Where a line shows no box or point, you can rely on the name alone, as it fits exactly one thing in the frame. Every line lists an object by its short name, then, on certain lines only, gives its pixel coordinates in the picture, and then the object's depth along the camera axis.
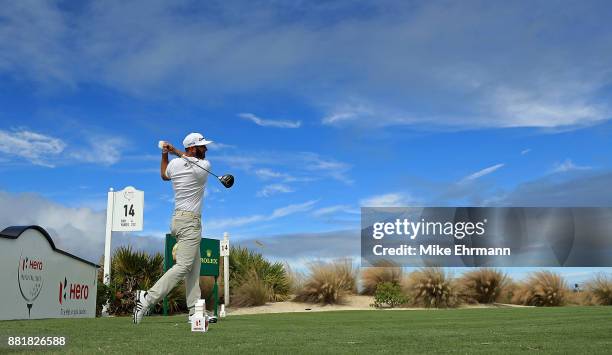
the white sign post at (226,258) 20.36
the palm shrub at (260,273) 21.92
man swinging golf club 8.08
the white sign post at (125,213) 19.62
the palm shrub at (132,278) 19.31
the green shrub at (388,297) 20.50
